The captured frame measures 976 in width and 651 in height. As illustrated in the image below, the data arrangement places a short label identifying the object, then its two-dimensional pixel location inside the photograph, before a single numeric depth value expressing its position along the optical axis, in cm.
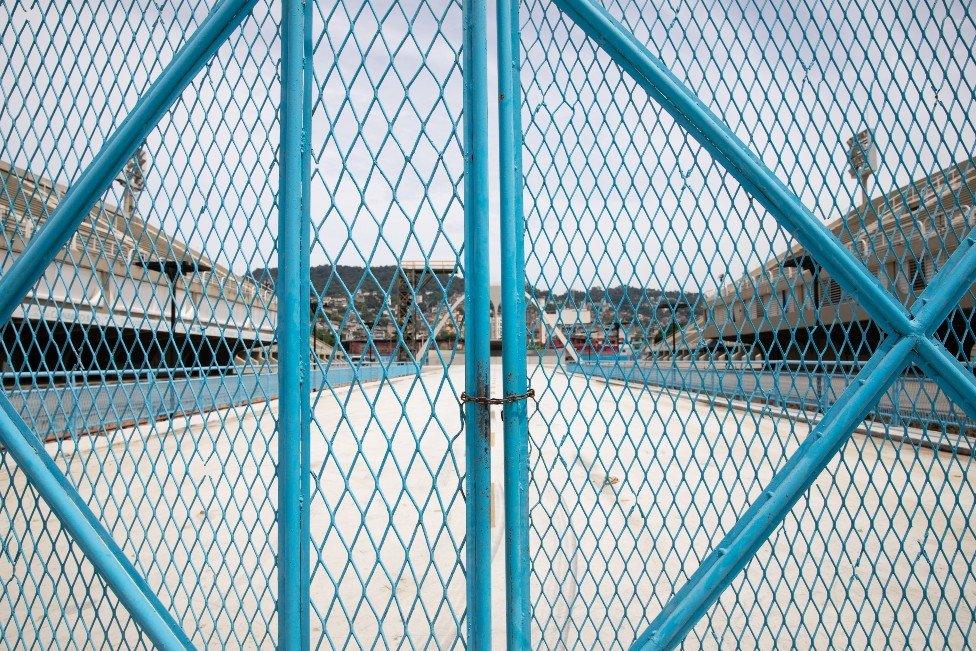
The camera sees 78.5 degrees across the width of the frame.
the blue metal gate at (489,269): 170
